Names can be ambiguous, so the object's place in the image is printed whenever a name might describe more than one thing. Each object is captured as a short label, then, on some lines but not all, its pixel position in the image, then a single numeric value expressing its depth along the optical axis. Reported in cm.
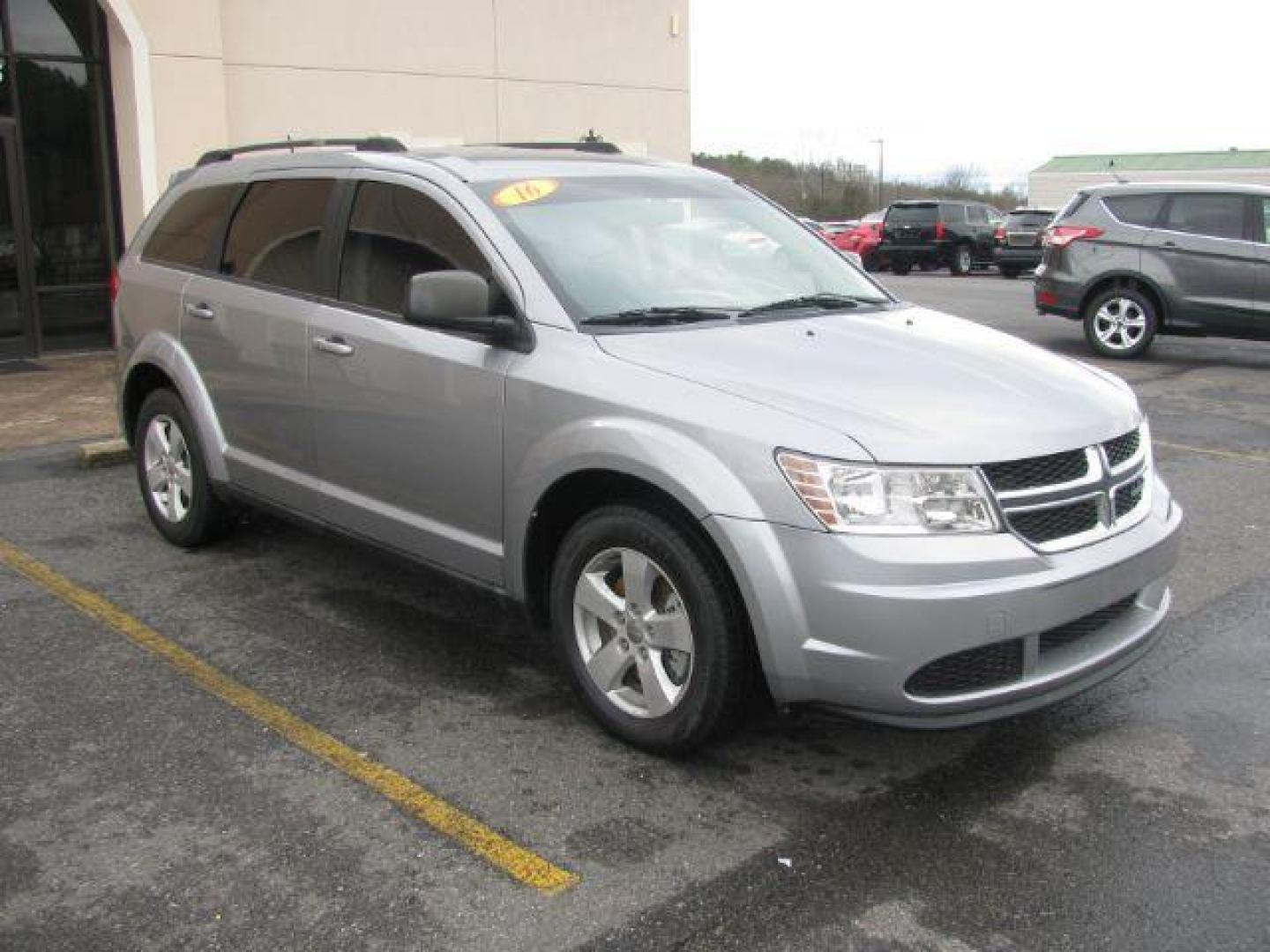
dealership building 1205
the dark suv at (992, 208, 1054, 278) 2673
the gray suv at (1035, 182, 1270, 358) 1200
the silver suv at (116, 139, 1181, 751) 331
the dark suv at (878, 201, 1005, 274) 2888
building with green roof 6097
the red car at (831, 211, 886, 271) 3009
